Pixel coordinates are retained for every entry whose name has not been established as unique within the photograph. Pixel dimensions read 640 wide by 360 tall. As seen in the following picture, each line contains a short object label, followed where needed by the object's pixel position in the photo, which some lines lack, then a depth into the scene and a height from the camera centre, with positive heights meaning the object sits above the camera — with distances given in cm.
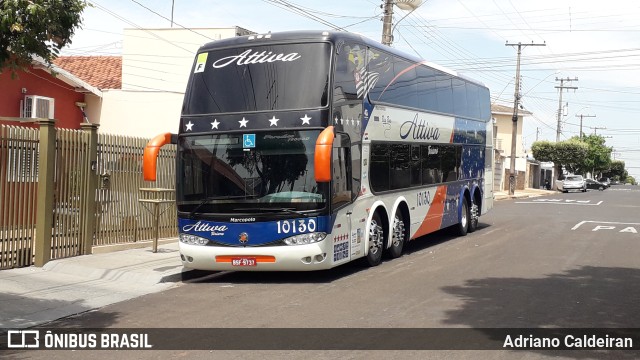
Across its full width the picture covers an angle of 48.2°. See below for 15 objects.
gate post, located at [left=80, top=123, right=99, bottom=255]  1277 -70
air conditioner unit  1947 +120
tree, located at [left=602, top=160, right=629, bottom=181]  14938 +20
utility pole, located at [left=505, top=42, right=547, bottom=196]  4662 +325
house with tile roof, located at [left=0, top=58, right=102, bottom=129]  1900 +155
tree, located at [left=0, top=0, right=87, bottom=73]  678 +121
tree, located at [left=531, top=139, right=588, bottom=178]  6769 +170
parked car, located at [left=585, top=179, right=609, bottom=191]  7694 -151
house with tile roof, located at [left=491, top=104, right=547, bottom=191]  6264 +188
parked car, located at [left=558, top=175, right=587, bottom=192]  6147 -120
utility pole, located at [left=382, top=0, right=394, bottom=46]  2372 +472
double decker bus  1091 +7
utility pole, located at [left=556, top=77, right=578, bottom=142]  7606 +682
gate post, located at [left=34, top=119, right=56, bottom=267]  1169 -69
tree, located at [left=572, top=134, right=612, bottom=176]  9386 +277
